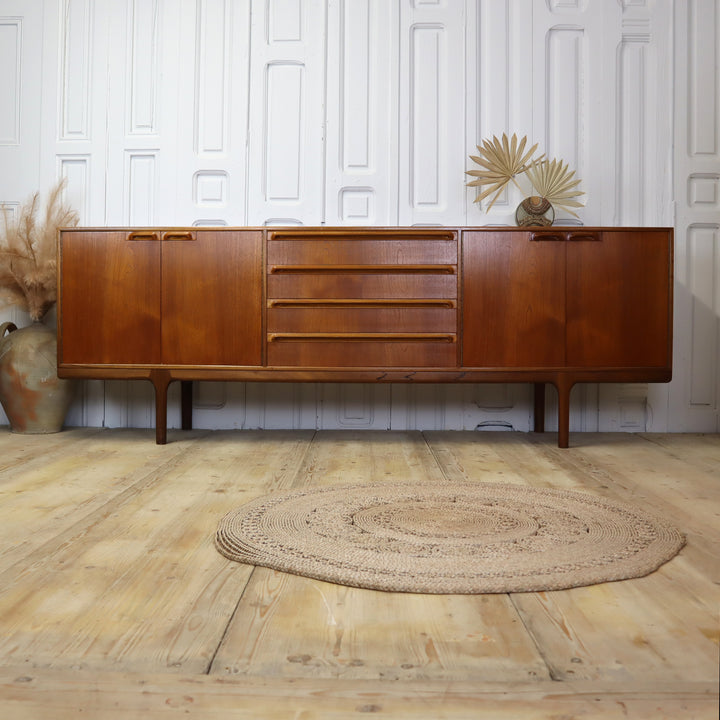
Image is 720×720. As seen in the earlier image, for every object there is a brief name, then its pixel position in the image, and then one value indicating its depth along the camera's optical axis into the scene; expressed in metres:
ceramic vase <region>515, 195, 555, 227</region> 2.75
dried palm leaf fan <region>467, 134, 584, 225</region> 2.94
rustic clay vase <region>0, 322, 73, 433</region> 2.85
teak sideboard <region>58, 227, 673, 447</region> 2.60
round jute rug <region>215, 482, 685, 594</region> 1.21
